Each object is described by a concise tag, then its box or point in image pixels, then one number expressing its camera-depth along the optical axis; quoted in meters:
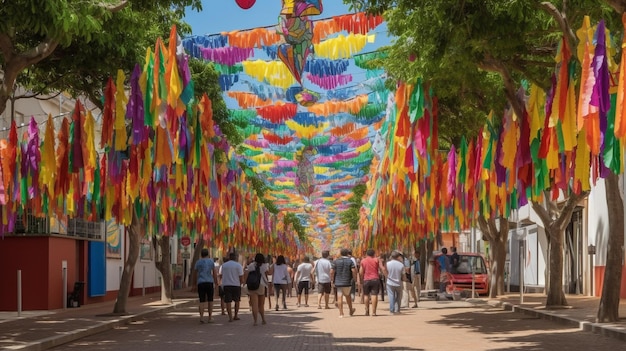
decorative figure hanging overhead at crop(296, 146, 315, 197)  43.15
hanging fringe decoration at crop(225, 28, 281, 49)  25.28
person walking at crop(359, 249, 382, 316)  24.34
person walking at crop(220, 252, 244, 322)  21.58
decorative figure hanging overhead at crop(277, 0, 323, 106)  21.66
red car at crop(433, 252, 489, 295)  38.39
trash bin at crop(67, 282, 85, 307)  32.09
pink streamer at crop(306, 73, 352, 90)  28.58
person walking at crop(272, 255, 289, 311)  28.31
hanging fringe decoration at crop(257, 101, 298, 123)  33.12
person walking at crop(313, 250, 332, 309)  27.45
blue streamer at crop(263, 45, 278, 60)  26.20
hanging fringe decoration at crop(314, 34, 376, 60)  26.00
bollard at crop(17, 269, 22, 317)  24.83
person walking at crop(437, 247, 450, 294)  34.78
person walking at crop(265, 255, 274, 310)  30.83
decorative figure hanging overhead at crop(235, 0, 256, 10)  14.59
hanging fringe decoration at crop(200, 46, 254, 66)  25.78
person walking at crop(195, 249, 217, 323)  22.00
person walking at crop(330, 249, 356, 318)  24.36
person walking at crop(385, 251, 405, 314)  24.80
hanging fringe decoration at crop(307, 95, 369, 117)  32.28
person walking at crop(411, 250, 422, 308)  30.17
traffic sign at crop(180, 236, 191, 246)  42.19
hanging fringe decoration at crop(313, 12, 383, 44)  23.77
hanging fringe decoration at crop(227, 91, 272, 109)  31.80
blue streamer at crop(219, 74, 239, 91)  29.33
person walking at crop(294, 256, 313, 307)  31.19
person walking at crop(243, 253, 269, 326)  20.75
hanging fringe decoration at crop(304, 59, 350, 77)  27.80
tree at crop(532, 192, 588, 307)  23.86
